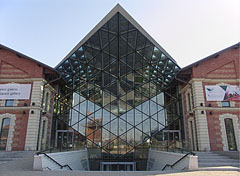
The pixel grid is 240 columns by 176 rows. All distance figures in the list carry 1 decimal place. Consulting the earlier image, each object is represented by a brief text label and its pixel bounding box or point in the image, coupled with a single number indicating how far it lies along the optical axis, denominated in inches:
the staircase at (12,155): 442.1
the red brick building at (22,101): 553.0
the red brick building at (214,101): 554.6
